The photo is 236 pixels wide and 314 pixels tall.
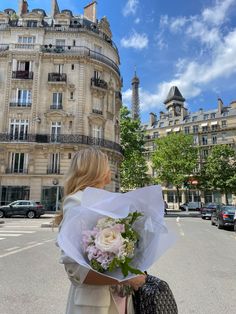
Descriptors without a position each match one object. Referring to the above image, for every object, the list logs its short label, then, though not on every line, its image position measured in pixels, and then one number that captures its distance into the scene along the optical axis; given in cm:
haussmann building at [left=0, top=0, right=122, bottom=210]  2579
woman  151
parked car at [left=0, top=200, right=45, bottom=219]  2065
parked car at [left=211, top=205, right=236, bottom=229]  1441
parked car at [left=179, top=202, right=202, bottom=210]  4032
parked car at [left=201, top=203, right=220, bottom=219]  2365
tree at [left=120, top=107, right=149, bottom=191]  3485
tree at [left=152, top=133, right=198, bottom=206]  3914
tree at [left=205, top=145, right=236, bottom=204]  4208
